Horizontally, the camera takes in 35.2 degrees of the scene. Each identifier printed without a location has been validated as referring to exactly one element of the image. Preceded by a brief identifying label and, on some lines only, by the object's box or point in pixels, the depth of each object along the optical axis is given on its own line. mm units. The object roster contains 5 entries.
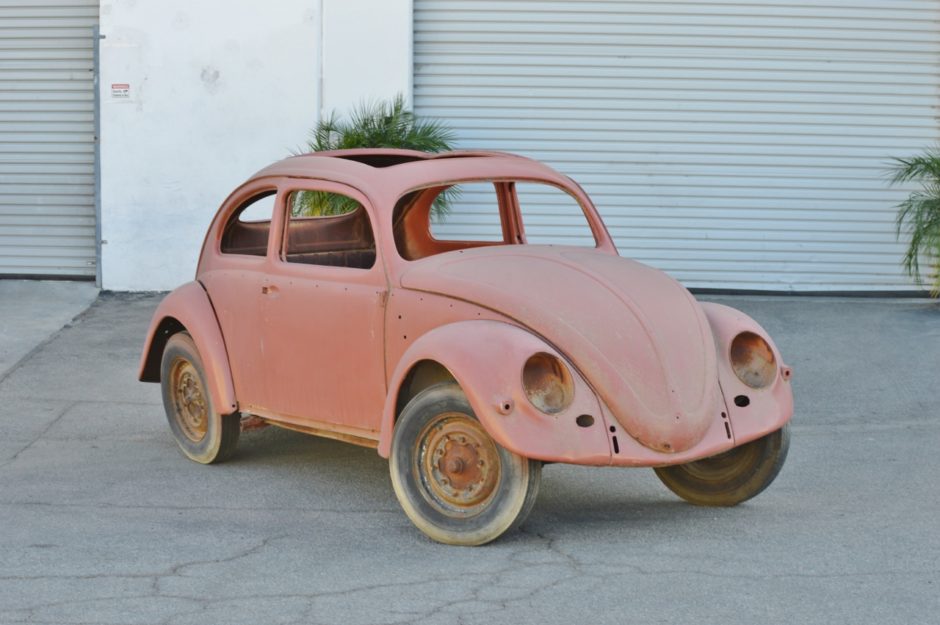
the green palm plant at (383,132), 12859
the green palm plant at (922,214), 13188
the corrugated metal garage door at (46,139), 14086
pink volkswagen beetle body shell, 6332
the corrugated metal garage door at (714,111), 13898
